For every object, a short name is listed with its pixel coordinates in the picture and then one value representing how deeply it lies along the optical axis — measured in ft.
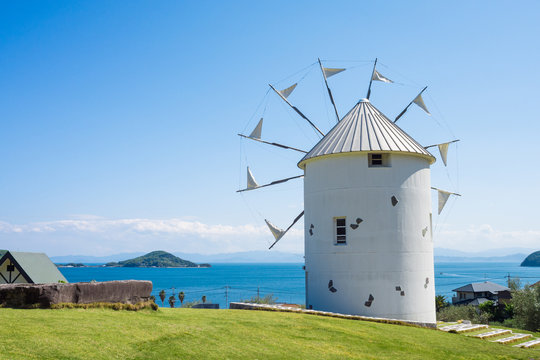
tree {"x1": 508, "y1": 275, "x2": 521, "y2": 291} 146.92
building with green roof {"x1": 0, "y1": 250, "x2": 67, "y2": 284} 82.23
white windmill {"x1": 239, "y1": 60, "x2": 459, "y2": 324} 58.39
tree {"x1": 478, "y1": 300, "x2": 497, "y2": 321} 147.59
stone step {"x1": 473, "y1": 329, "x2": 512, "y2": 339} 50.99
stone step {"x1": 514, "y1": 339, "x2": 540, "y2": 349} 48.74
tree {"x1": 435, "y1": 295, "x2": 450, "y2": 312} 168.86
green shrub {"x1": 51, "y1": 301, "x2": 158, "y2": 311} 35.81
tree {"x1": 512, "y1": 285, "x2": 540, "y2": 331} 91.91
